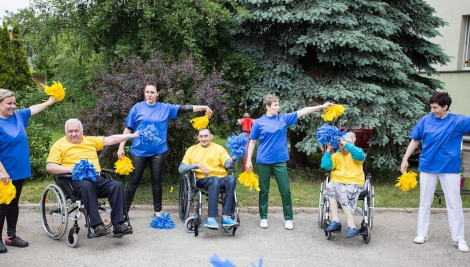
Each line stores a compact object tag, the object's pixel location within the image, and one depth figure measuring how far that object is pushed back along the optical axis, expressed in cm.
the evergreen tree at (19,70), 1756
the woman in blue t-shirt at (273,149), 582
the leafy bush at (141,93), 714
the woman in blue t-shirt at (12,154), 461
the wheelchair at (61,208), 489
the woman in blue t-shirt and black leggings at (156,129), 573
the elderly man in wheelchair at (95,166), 484
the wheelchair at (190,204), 545
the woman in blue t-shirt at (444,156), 510
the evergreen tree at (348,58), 814
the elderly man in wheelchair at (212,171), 548
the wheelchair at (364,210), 529
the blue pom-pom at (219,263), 147
